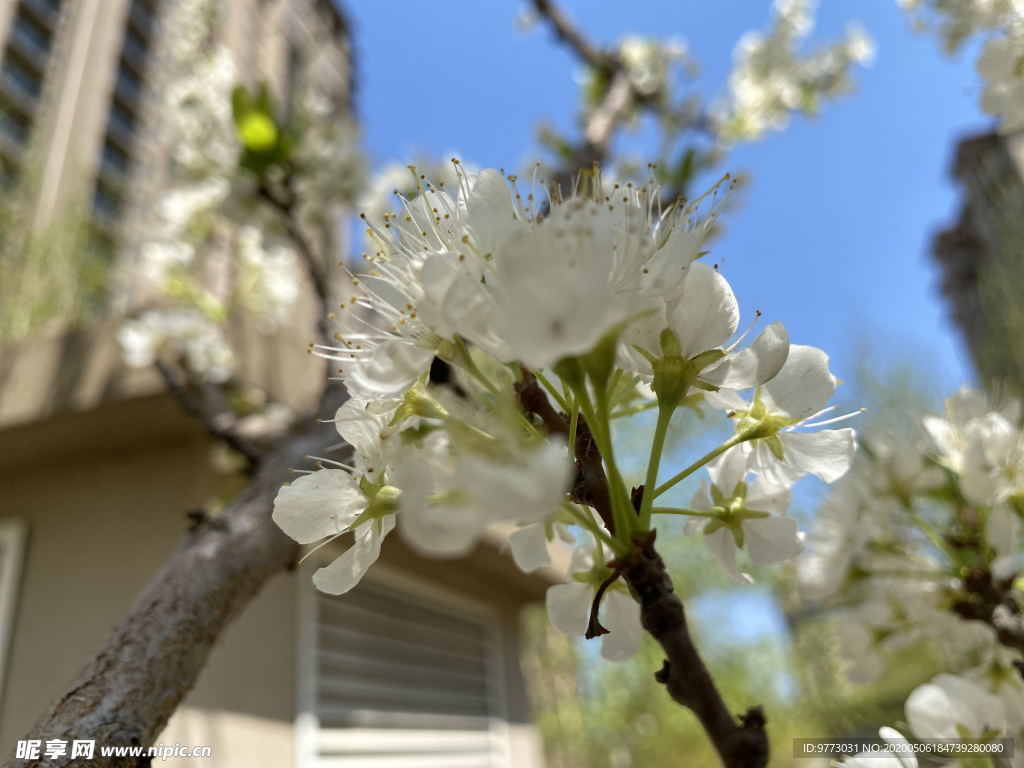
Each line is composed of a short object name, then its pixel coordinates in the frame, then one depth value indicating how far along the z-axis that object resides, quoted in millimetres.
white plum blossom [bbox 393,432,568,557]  55
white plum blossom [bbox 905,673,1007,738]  125
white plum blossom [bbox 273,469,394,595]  86
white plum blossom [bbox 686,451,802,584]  94
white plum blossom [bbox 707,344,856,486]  88
